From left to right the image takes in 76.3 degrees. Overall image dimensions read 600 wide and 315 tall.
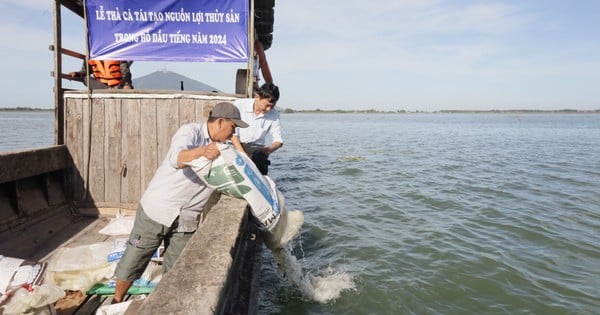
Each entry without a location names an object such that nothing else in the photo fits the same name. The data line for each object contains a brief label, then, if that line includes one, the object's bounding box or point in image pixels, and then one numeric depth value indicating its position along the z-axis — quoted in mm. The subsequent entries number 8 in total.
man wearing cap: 3150
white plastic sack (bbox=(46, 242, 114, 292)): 3535
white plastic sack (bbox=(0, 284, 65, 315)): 2742
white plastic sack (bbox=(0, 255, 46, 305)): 3201
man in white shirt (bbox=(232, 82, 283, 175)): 5352
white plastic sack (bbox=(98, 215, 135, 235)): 4902
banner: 5742
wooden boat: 4746
